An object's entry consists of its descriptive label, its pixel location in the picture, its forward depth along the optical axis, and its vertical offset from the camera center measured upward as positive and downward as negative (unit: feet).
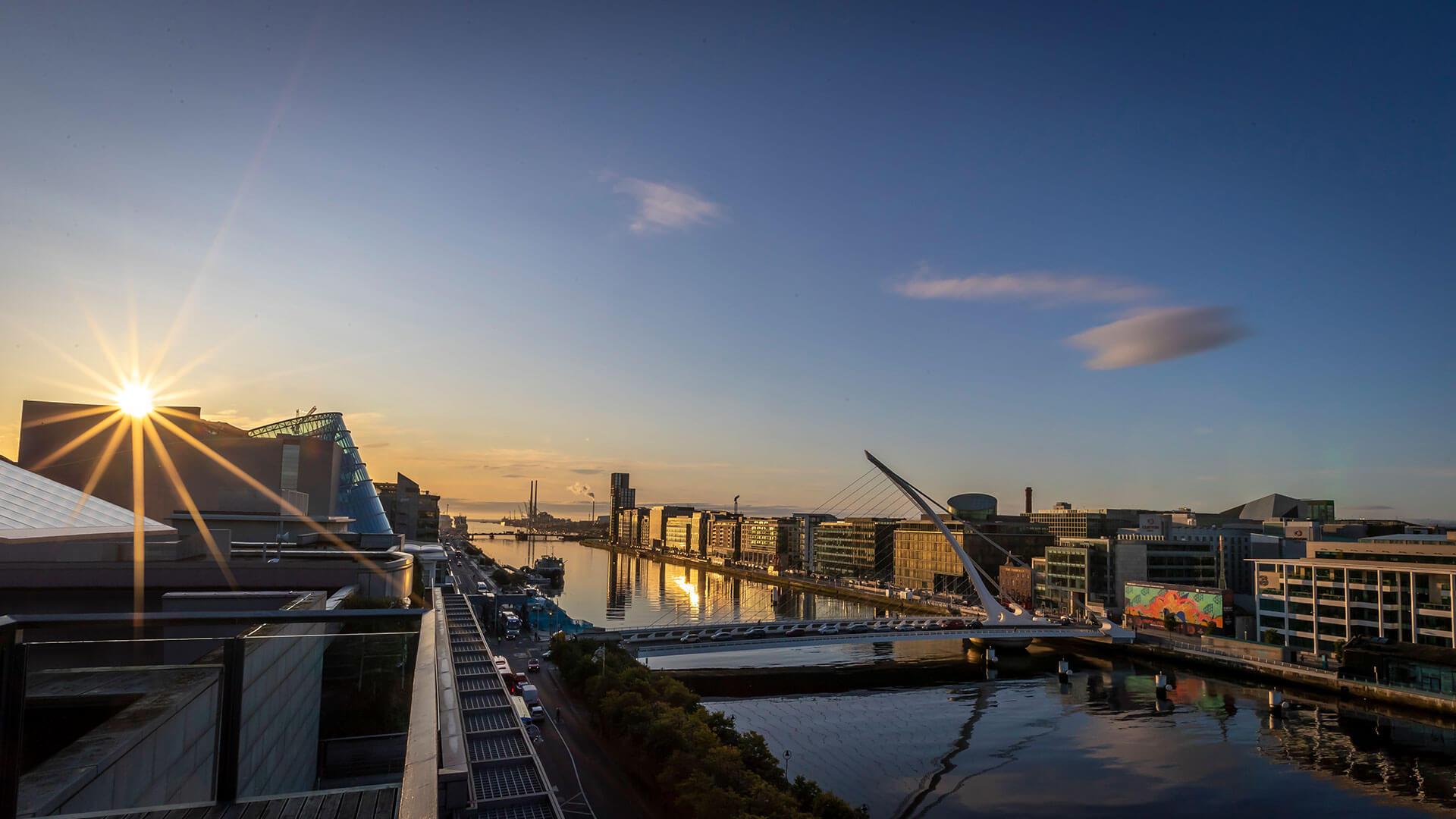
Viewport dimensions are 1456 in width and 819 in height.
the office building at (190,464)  116.37 +2.09
